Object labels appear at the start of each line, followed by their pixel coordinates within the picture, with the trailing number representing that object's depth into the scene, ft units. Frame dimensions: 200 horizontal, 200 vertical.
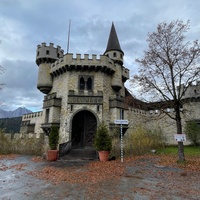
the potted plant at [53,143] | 35.88
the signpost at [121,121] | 34.30
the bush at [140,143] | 42.11
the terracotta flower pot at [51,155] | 35.81
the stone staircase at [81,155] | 38.17
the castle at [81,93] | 49.49
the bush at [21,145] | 46.75
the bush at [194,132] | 56.65
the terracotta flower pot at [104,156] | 35.19
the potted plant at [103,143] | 35.35
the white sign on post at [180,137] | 29.79
